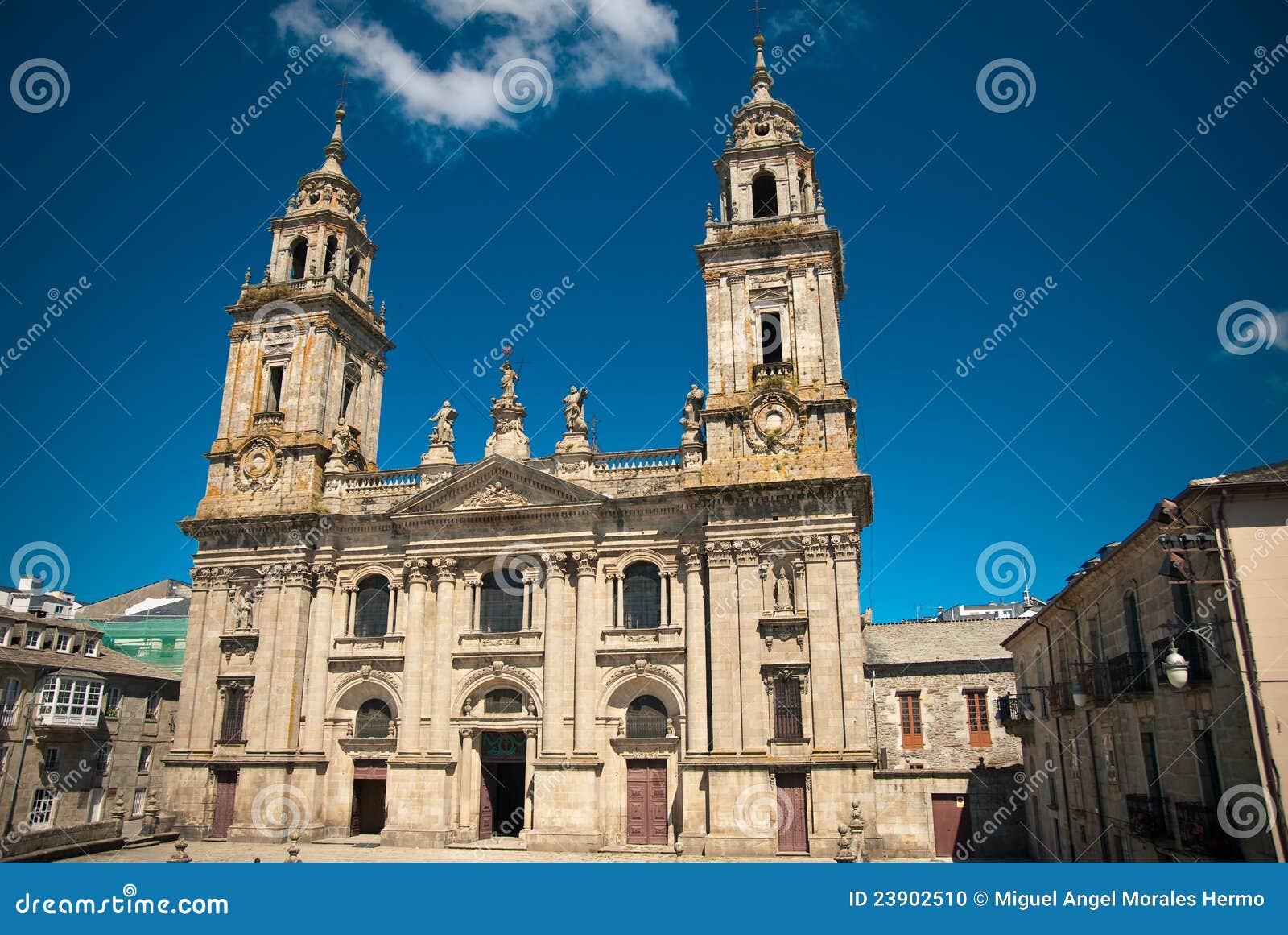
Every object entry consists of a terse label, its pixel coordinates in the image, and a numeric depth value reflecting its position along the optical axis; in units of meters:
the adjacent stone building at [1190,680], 16.70
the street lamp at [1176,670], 15.43
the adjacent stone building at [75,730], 36.84
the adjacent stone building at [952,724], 35.59
